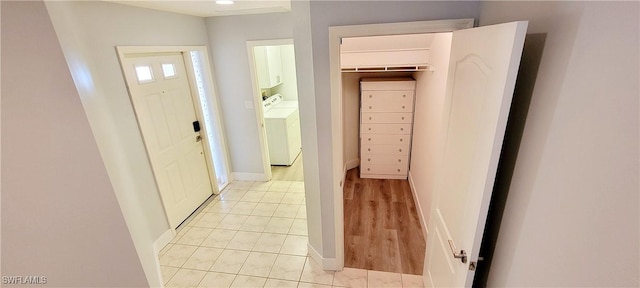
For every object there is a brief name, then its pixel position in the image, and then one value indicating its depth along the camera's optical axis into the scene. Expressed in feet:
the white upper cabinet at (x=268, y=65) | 12.47
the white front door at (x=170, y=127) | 8.10
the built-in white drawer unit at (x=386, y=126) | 11.59
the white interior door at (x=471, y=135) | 3.09
